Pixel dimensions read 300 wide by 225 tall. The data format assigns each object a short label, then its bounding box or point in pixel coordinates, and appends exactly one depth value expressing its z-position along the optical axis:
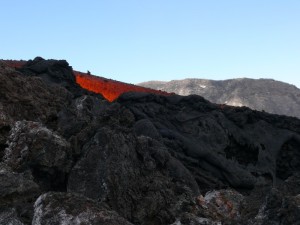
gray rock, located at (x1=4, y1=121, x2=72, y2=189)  8.02
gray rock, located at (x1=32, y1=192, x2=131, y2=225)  5.80
